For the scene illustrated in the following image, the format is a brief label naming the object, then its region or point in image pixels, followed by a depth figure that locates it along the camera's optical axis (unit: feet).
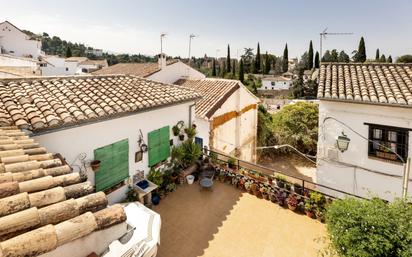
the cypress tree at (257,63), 262.55
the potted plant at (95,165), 23.93
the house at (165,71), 69.28
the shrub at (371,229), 15.87
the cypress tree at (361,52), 196.89
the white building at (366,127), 29.45
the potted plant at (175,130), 34.40
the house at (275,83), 238.89
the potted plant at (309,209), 28.27
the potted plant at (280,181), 31.76
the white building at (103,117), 20.79
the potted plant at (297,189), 30.66
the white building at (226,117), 50.57
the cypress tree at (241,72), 200.42
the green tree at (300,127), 93.61
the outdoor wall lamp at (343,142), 26.86
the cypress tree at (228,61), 238.07
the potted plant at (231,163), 37.09
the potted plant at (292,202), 29.25
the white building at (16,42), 147.91
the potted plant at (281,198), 30.32
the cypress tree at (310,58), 247.38
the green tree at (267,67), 269.71
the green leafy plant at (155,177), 31.12
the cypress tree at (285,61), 279.49
